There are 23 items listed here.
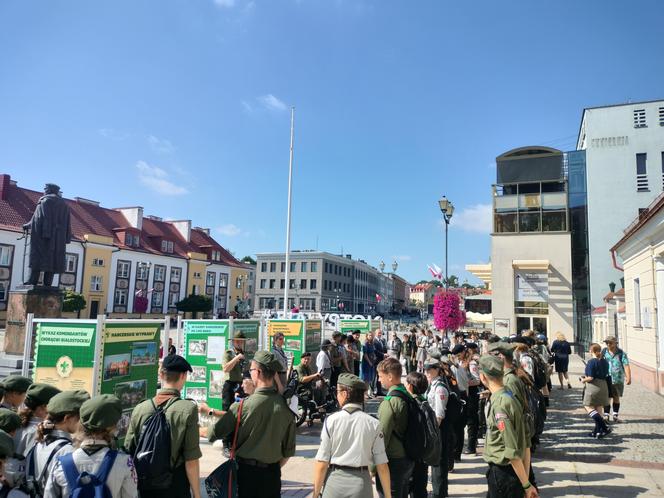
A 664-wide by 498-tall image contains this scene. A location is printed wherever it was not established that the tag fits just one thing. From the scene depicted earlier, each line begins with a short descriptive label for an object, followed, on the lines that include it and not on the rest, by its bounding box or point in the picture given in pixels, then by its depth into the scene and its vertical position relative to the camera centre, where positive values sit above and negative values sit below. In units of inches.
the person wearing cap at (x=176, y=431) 124.9 -37.8
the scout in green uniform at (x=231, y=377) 301.6 -52.0
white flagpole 960.3 +213.7
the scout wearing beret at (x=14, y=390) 144.7 -31.4
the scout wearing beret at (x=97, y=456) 100.1 -37.0
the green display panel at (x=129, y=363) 206.2 -31.9
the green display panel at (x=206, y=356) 348.2 -44.6
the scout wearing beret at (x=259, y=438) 133.8 -41.7
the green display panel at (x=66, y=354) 204.2 -27.5
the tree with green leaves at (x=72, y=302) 1415.1 -16.5
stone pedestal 391.5 -11.8
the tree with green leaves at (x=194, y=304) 2020.2 -14.9
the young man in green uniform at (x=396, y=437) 150.3 -44.7
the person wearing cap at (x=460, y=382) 261.9 -48.1
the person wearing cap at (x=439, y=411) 203.5 -50.3
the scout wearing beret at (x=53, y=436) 105.4 -36.4
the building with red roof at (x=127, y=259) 1574.8 +178.4
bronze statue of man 434.9 +62.0
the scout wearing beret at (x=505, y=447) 142.9 -45.5
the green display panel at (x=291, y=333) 477.7 -32.3
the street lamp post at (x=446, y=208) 682.8 +158.2
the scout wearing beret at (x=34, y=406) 127.2 -33.2
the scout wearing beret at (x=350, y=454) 128.1 -44.2
